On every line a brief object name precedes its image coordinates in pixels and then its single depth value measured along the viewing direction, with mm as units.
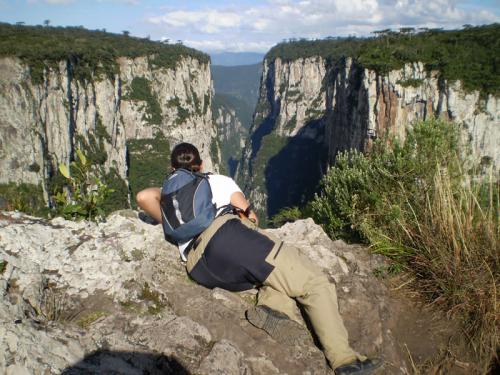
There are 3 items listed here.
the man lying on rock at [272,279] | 2963
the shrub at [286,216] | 7453
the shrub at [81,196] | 4630
